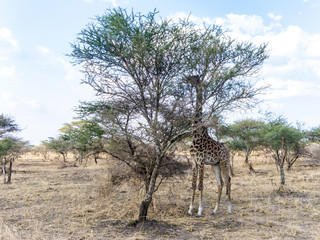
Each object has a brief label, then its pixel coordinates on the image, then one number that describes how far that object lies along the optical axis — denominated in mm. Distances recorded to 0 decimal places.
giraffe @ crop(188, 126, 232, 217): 8516
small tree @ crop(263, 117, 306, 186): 16516
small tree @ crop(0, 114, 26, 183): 18453
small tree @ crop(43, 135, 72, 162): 28625
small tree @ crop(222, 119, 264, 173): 22328
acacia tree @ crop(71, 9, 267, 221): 7152
